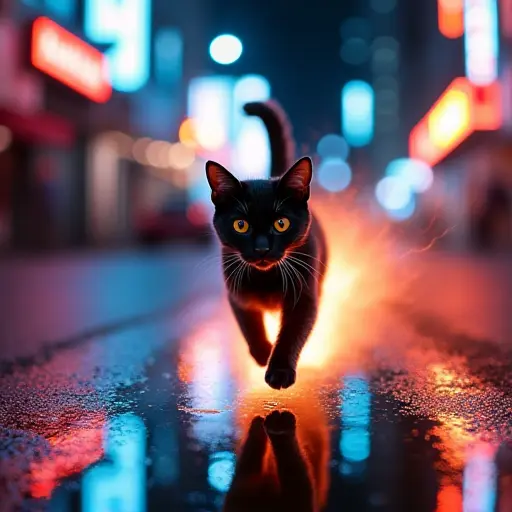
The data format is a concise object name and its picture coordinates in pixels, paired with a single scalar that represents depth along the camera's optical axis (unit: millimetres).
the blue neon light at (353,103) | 15179
